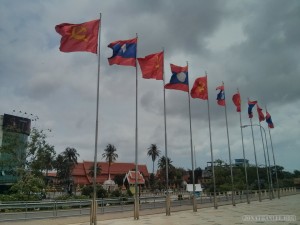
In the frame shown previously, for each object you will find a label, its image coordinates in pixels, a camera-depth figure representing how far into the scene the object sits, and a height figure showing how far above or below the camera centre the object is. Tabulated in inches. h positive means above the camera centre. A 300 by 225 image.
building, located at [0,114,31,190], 1272.5 +152.3
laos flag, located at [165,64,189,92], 746.0 +293.6
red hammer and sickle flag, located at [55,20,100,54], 503.9 +287.3
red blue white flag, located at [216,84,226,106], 972.2 +307.6
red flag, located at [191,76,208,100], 837.7 +294.5
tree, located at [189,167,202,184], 3931.2 +72.3
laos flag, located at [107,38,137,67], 578.8 +293.5
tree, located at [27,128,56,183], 1286.4 +149.1
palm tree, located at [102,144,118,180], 3483.2 +350.0
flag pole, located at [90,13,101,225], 482.2 -54.2
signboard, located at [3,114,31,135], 2282.3 +542.0
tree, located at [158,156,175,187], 3551.9 +140.4
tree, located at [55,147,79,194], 3164.6 +189.6
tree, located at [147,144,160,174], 3728.6 +393.3
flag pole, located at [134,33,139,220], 607.1 +29.9
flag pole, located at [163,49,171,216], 687.5 -69.3
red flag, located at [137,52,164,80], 657.6 +294.5
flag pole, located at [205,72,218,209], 943.8 +89.7
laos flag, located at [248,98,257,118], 1189.8 +333.5
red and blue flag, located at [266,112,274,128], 1395.6 +310.7
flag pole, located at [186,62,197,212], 788.9 -83.5
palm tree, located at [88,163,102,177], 3258.6 +117.0
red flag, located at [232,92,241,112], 1086.2 +332.1
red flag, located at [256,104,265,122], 1272.5 +317.7
